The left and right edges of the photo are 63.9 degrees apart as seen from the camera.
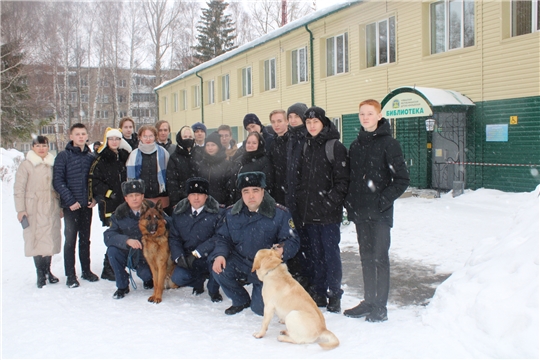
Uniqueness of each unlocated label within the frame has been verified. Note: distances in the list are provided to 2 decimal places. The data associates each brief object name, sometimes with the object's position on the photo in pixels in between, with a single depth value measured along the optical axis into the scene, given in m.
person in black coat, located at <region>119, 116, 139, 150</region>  6.62
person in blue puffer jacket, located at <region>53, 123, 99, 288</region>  5.18
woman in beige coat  5.12
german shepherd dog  4.61
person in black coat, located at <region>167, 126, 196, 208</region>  5.52
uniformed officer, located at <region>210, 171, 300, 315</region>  4.20
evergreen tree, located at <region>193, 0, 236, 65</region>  37.81
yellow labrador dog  3.30
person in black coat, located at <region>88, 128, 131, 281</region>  5.38
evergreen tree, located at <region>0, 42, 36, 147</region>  20.30
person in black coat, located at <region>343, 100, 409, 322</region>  3.73
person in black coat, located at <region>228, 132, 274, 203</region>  4.93
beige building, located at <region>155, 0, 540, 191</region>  9.90
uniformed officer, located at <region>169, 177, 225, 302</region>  4.75
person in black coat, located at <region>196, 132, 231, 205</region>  5.47
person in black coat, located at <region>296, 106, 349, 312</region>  4.11
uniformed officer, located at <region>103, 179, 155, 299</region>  4.78
